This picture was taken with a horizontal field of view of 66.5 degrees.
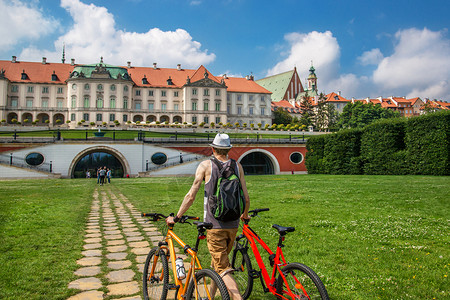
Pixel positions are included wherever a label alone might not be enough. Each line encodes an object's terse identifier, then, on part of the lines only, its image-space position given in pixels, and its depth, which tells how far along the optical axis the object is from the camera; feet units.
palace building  239.30
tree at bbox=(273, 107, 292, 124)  297.94
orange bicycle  11.28
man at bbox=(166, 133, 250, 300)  13.07
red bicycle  10.97
